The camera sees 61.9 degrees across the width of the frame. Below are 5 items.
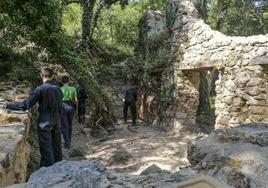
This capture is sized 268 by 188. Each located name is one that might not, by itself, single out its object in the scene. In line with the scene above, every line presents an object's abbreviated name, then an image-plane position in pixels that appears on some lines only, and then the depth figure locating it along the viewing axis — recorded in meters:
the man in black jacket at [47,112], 2.59
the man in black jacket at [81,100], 5.65
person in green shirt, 4.03
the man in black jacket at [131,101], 6.41
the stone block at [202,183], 1.00
